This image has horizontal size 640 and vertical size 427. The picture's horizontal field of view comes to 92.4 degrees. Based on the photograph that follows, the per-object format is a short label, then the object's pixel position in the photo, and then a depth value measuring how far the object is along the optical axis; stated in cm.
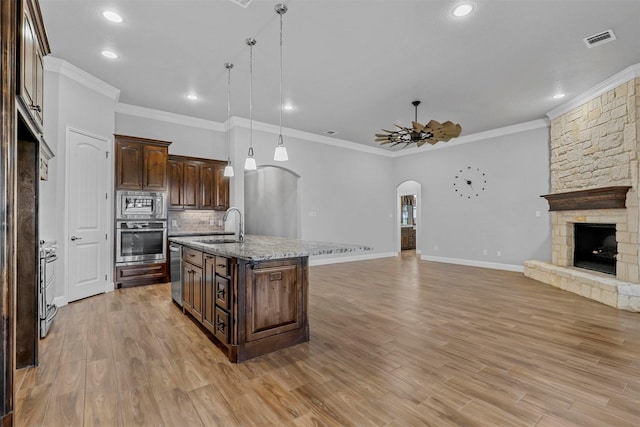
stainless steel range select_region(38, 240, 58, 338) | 303
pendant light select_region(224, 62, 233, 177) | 406
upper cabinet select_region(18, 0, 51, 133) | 178
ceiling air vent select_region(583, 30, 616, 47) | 345
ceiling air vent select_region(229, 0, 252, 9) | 293
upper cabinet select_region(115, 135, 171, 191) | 507
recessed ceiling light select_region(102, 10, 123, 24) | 311
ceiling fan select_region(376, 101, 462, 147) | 461
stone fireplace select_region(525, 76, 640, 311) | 421
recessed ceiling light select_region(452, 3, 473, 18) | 295
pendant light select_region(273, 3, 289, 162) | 301
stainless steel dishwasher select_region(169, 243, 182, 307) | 401
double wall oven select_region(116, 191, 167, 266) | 506
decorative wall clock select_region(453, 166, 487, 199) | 736
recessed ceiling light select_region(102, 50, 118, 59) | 384
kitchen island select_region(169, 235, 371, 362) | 256
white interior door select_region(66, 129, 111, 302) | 432
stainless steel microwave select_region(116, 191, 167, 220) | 507
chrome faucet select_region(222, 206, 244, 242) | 365
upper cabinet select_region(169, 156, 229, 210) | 583
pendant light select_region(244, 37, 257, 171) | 361
